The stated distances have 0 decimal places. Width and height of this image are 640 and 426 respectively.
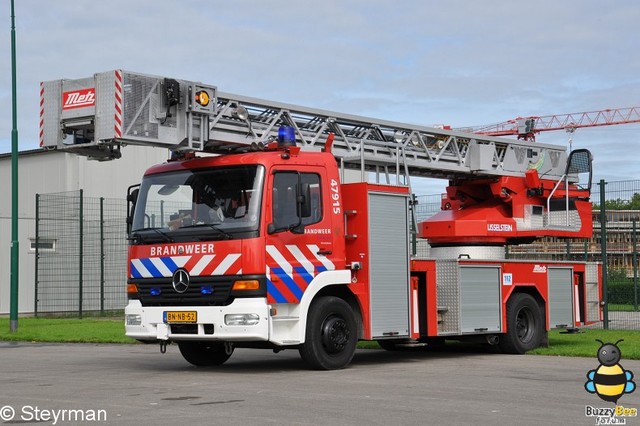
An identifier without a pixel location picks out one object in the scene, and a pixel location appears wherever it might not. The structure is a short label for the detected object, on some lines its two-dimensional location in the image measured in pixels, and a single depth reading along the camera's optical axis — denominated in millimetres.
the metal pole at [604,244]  19797
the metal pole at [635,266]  20484
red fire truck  11898
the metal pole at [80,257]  27281
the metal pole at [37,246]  27609
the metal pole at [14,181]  22109
